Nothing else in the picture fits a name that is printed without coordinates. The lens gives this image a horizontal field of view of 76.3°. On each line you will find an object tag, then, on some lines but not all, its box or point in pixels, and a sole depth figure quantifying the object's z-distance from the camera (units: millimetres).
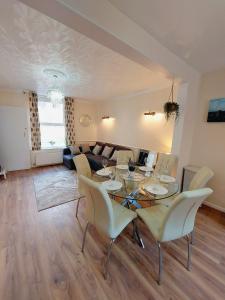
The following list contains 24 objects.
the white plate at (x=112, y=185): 1784
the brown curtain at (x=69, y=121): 5391
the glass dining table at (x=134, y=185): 1710
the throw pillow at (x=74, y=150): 5262
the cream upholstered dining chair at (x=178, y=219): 1212
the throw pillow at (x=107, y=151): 4900
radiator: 4996
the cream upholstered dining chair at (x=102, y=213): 1328
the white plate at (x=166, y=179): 2078
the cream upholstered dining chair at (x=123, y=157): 3222
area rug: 2811
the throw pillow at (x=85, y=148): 5598
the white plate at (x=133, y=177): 2176
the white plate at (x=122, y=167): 2631
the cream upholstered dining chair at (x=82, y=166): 2437
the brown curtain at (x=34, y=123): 4733
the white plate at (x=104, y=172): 2289
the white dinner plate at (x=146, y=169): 2551
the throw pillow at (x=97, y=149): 5414
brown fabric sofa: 4379
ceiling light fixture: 2853
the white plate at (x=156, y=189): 1717
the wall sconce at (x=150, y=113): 3879
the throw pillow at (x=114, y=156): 4576
